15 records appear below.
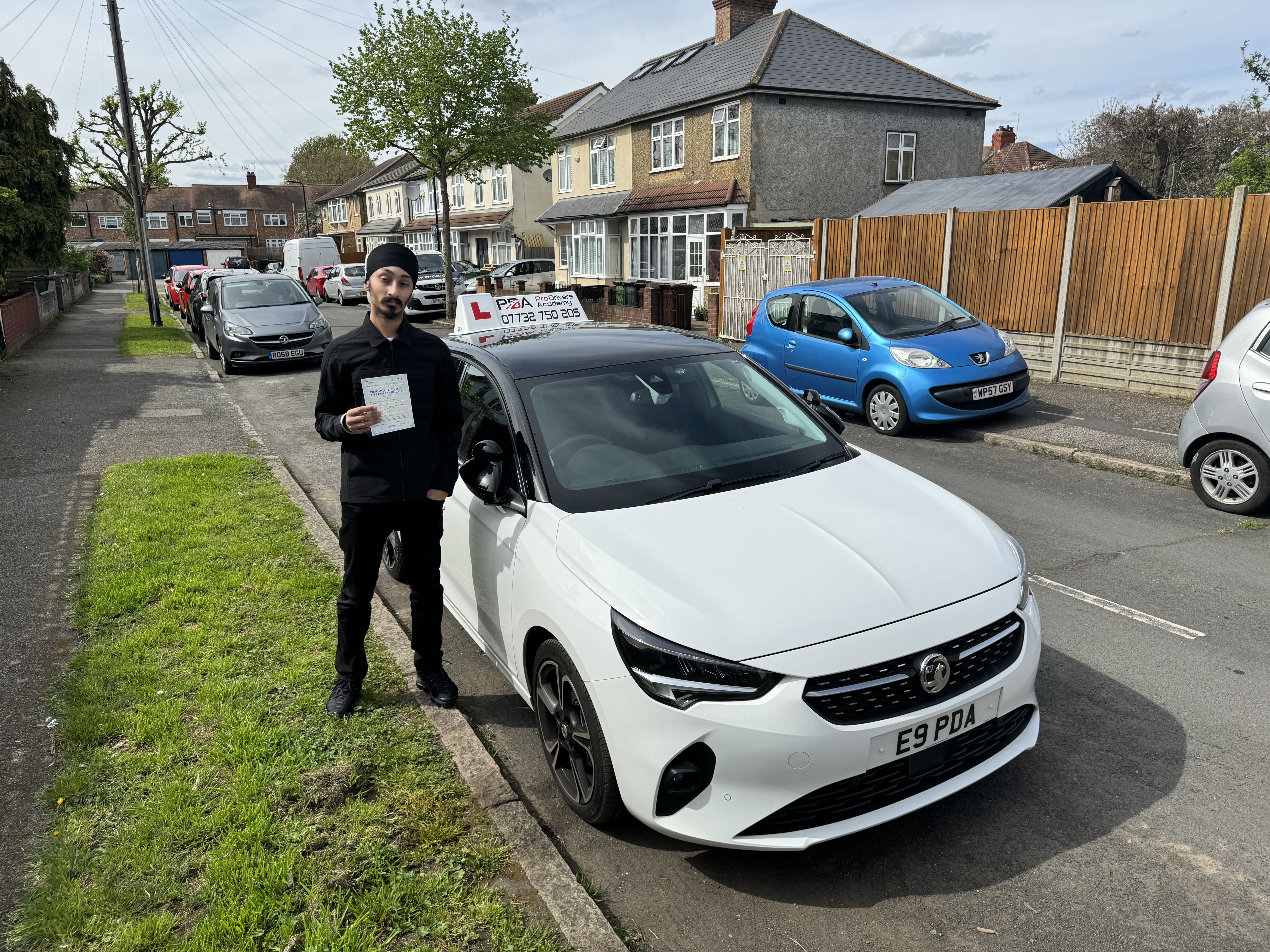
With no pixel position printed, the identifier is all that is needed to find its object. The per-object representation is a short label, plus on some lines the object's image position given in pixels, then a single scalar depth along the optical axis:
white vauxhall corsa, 2.71
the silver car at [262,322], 15.98
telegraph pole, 24.38
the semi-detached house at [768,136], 26.95
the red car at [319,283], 36.12
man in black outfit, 3.76
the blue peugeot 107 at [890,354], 9.84
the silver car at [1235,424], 6.63
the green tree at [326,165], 98.50
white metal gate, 17.86
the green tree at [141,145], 48.84
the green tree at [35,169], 18.22
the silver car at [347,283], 33.66
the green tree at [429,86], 26.20
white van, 40.97
